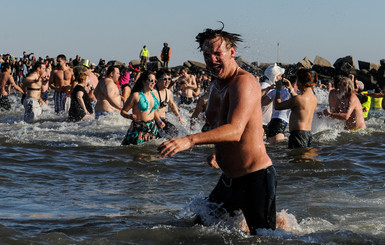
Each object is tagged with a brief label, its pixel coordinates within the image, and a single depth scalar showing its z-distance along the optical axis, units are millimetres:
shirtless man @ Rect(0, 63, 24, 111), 16319
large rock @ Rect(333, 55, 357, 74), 39094
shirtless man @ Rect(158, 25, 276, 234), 3814
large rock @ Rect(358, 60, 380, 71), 40281
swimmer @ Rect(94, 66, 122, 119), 11912
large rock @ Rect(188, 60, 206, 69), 43650
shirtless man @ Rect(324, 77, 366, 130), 10403
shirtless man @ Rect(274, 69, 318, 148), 8062
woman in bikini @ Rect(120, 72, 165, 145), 8852
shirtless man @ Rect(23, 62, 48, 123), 14156
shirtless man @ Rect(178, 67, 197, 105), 20406
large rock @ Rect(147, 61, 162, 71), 37394
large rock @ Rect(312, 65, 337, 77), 39928
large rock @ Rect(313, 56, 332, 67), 42600
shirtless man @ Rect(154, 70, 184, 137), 10344
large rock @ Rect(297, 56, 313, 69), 39844
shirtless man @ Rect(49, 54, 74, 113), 14211
